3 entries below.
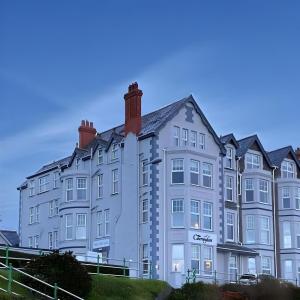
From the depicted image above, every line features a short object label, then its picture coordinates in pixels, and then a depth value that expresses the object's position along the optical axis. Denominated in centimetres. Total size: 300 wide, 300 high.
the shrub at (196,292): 3388
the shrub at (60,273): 2761
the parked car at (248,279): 4280
